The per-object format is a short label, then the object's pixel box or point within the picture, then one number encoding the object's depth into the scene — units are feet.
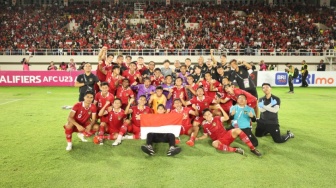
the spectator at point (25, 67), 75.00
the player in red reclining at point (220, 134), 20.11
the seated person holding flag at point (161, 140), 19.70
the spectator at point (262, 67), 78.23
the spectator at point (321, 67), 87.61
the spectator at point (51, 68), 72.52
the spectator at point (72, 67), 71.61
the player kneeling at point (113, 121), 23.81
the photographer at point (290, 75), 57.67
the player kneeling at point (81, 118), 21.46
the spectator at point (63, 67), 73.00
